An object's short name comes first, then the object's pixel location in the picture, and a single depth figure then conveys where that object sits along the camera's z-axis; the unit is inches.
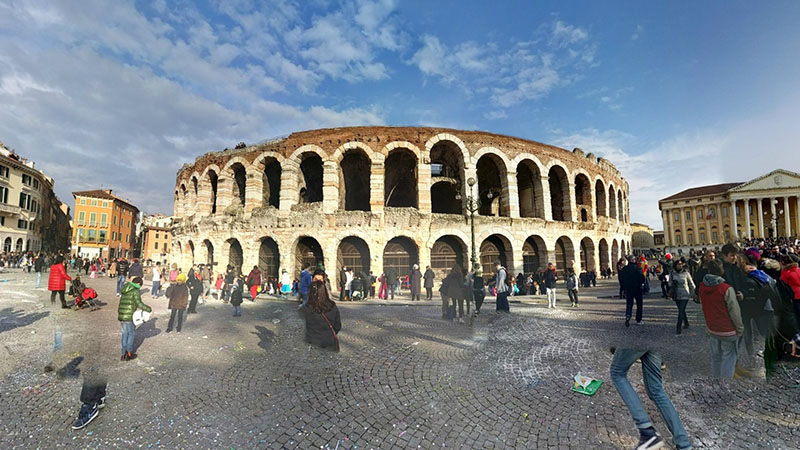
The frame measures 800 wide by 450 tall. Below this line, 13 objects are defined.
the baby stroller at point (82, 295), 285.1
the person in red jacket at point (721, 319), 123.9
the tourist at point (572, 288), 419.5
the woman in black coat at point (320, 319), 202.8
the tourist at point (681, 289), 250.4
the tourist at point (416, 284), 489.7
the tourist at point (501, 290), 366.3
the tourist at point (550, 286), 403.9
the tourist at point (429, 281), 521.2
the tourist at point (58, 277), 278.2
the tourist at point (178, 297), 241.9
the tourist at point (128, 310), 187.9
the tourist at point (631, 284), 270.5
